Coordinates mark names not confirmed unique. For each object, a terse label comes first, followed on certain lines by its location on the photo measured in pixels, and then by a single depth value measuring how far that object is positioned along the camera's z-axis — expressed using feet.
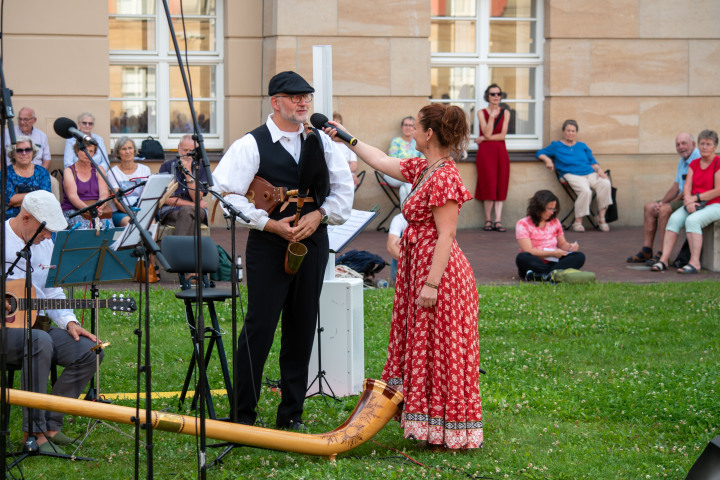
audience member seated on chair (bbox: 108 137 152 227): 40.47
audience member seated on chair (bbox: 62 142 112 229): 40.09
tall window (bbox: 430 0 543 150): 53.93
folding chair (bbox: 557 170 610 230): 51.57
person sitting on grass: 38.04
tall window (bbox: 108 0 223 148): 51.21
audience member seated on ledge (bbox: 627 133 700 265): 42.34
